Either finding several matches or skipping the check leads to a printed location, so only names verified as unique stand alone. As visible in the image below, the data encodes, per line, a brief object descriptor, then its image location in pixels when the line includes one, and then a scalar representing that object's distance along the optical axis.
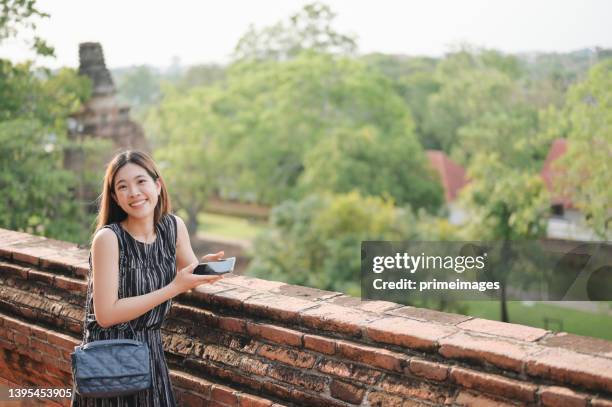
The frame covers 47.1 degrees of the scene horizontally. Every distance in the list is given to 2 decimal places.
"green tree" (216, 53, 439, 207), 24.30
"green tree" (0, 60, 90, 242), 11.15
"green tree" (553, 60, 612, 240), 16.28
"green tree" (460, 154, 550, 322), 17.09
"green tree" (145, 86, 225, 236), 23.48
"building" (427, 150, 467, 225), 26.16
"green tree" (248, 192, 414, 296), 13.91
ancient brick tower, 14.02
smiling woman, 2.06
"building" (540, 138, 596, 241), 17.88
